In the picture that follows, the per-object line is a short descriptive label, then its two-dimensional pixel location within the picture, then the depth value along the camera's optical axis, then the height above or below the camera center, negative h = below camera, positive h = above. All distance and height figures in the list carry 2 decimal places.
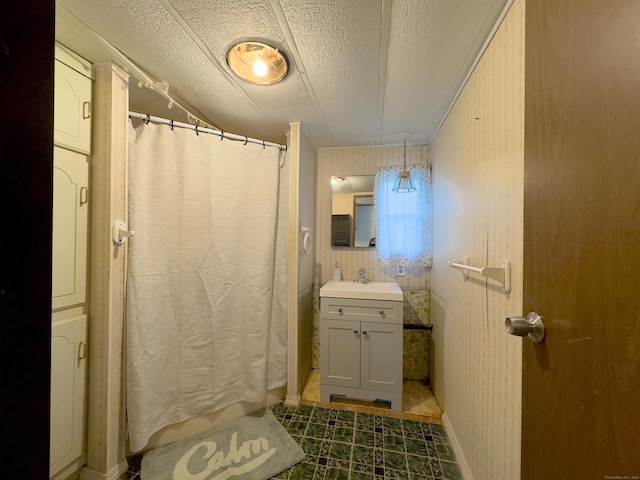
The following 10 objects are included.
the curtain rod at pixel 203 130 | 1.27 +0.68
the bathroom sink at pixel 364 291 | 1.70 -0.40
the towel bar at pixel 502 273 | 0.85 -0.12
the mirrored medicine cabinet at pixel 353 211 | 2.16 +0.27
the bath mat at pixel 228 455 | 1.19 -1.23
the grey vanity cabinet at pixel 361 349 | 1.68 -0.82
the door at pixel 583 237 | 0.34 +0.01
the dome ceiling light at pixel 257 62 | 1.07 +0.88
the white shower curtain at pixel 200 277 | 1.24 -0.25
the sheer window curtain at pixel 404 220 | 2.01 +0.18
